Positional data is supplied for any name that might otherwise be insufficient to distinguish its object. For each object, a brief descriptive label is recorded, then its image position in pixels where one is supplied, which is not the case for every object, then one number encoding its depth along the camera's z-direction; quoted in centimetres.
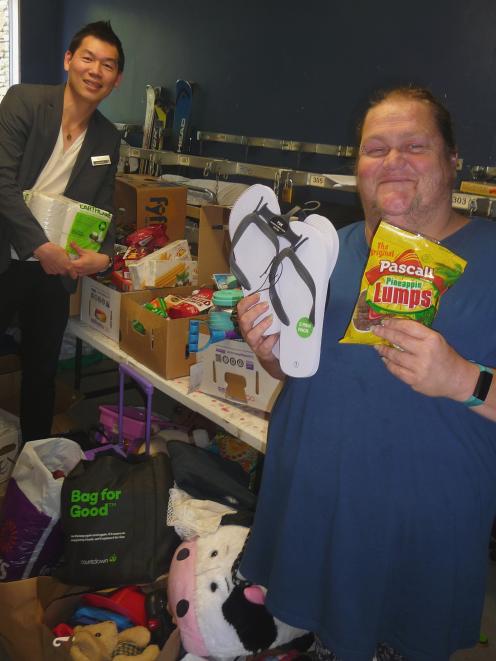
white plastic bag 172
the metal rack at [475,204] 198
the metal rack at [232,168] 250
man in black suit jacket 190
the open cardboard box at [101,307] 214
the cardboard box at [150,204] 248
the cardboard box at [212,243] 212
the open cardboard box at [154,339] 185
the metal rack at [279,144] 292
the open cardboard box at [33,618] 144
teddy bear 140
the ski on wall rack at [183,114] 380
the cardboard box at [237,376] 171
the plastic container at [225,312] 170
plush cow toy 134
